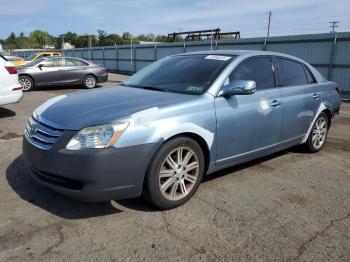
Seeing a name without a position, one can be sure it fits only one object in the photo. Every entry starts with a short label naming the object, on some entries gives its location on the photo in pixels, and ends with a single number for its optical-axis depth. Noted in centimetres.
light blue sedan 305
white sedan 771
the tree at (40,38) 14200
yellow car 1874
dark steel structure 2953
